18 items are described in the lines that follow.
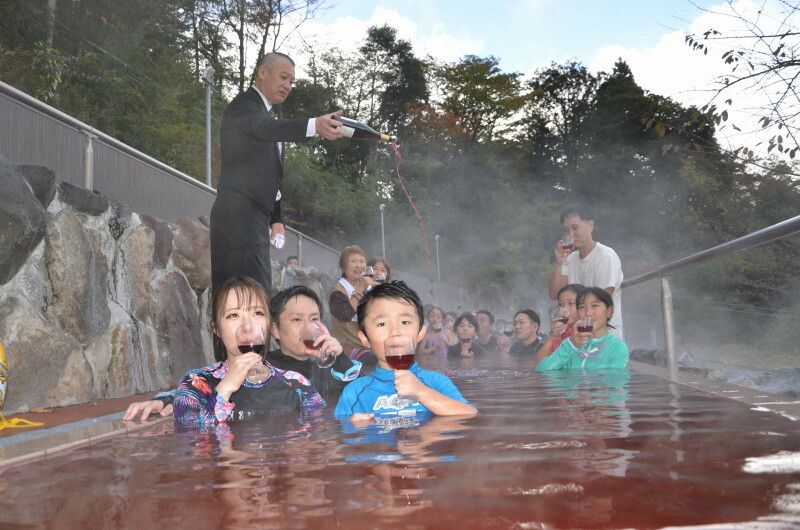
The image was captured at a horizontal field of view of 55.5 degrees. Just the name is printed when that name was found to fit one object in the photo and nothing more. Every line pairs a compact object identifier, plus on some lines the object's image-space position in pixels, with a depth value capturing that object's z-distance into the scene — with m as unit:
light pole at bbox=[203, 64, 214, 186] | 14.13
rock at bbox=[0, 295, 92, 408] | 4.59
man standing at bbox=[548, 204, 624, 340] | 6.27
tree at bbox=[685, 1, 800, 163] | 5.78
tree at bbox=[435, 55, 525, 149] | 53.28
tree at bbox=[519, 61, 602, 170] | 60.69
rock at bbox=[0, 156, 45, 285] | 4.58
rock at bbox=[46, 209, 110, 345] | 5.22
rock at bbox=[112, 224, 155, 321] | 6.26
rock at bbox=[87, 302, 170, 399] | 5.61
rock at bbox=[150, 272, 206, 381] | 6.89
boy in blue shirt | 3.03
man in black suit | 4.58
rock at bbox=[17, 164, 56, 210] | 5.11
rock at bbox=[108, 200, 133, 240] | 6.21
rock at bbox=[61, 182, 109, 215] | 5.54
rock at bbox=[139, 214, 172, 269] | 7.04
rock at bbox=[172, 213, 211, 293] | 7.90
